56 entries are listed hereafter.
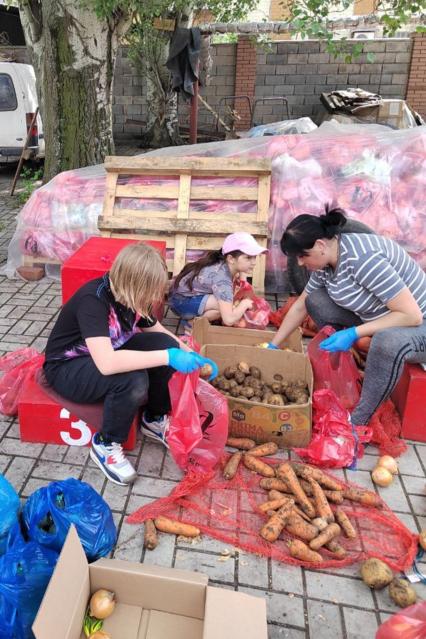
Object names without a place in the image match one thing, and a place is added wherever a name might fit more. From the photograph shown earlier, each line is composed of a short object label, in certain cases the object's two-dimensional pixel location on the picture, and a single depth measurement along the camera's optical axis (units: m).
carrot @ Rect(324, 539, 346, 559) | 2.26
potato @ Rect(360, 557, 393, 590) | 2.13
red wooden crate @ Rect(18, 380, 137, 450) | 2.81
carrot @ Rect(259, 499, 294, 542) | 2.32
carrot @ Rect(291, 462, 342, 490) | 2.61
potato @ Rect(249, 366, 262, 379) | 3.27
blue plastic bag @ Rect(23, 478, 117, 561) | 2.05
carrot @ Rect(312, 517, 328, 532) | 2.35
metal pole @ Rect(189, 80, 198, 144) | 7.64
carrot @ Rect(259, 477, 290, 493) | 2.60
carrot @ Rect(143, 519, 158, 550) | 2.30
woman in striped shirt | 2.86
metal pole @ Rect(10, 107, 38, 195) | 8.30
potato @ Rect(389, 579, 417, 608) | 2.07
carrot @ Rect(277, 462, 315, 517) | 2.46
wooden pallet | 4.77
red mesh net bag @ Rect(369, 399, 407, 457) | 2.96
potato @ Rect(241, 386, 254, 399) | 3.05
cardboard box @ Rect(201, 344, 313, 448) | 2.84
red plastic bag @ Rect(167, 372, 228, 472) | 2.57
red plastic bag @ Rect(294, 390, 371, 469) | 2.82
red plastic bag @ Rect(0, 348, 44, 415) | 3.14
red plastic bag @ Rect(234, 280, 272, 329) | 4.12
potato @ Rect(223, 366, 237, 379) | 3.24
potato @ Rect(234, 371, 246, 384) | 3.21
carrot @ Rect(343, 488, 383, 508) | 2.54
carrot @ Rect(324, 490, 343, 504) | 2.55
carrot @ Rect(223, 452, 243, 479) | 2.70
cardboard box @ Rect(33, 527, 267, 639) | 1.64
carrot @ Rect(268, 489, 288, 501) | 2.53
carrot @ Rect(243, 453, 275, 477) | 2.71
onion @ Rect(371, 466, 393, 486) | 2.71
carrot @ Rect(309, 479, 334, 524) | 2.43
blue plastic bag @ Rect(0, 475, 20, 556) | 2.06
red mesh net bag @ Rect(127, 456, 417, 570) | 2.30
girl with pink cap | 3.79
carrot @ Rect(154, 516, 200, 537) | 2.36
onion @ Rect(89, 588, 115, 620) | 1.83
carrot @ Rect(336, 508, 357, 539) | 2.37
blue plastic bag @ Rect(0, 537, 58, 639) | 1.75
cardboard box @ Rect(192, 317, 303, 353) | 3.64
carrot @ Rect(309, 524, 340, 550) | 2.28
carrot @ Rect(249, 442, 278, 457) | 2.83
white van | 9.15
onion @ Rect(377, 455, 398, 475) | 2.79
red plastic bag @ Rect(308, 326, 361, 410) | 3.21
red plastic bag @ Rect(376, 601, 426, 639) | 1.51
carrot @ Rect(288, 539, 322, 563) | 2.23
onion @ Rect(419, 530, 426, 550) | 2.30
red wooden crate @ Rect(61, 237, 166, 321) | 3.52
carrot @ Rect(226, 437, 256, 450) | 2.90
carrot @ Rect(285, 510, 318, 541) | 2.31
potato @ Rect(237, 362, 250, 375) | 3.26
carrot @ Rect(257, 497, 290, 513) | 2.48
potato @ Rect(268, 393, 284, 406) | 2.97
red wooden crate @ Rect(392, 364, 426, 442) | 2.94
